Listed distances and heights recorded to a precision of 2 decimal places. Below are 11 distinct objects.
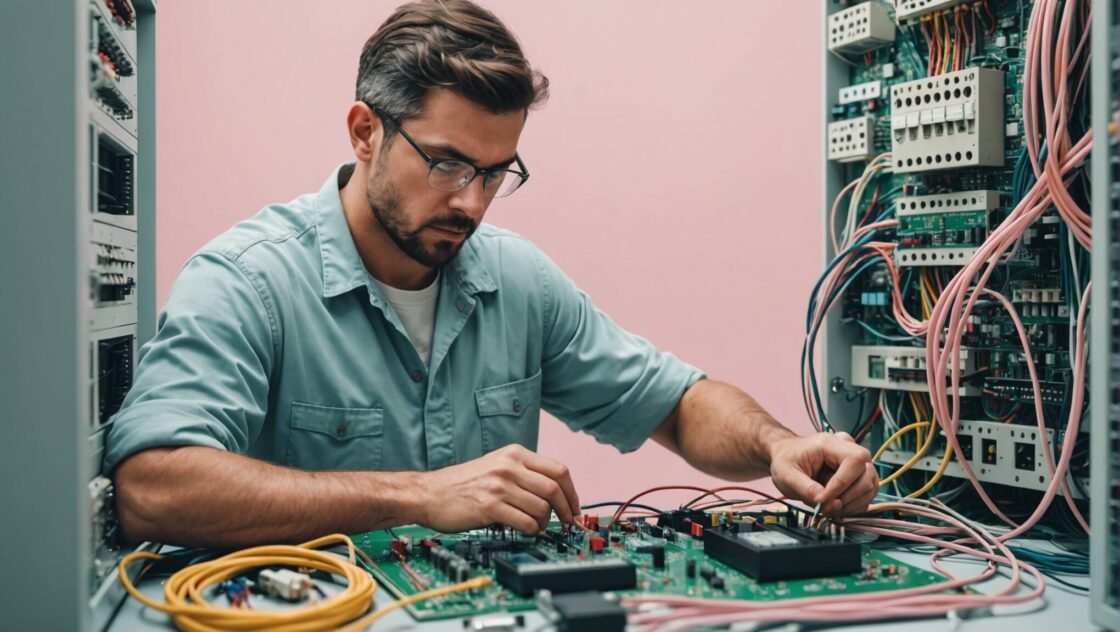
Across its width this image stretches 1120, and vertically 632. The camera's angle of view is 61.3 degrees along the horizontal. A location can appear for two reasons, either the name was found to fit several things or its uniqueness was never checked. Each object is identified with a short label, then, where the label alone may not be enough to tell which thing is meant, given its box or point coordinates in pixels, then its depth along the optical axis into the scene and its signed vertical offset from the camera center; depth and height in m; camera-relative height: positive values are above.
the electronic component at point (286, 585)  1.01 -0.29
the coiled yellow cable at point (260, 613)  0.92 -0.29
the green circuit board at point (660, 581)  1.00 -0.31
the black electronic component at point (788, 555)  1.10 -0.29
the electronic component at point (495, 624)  0.91 -0.30
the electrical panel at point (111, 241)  1.03 +0.10
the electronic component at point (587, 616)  0.89 -0.28
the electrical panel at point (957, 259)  1.42 +0.09
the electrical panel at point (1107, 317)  0.98 +0.00
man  1.26 -0.09
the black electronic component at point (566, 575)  1.01 -0.28
